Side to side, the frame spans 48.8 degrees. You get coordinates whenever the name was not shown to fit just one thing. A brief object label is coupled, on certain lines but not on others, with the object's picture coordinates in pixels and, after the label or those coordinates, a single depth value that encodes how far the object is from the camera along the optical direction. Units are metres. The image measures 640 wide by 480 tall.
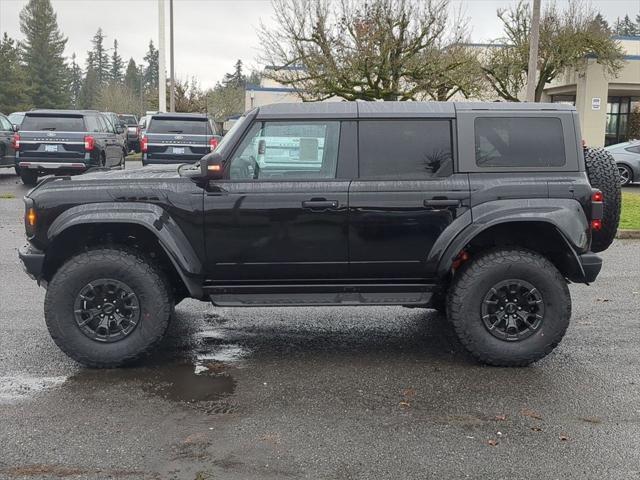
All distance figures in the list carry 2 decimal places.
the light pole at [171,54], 31.82
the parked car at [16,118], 27.23
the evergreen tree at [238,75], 103.78
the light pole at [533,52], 16.84
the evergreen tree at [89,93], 87.69
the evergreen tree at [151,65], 118.06
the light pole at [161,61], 26.05
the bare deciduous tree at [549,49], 28.42
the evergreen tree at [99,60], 119.94
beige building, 29.42
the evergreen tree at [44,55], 70.00
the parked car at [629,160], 19.70
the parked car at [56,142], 16.78
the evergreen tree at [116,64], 124.05
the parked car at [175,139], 16.62
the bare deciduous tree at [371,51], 22.70
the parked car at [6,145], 19.51
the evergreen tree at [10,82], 61.12
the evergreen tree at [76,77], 112.84
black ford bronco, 5.07
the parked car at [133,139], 30.34
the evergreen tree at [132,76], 104.45
